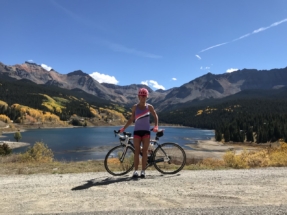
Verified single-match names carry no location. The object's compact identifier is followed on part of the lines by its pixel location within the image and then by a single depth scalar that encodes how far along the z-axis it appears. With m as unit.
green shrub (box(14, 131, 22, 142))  93.75
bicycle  10.59
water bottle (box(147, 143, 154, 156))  10.53
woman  9.80
